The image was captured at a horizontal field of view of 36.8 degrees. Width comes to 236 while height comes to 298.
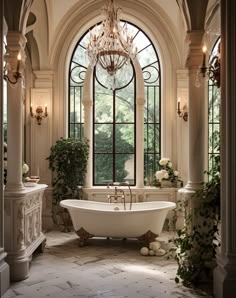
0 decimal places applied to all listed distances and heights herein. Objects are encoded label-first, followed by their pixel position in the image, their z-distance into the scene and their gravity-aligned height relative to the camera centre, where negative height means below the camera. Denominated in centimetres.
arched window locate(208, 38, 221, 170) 711 +91
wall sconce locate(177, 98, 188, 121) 706 +93
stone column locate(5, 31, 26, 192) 416 +56
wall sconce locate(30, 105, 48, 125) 718 +91
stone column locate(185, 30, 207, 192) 430 +46
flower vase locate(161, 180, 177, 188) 719 -52
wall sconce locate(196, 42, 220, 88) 359 +91
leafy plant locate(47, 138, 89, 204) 686 -12
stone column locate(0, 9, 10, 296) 343 -63
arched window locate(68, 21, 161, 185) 763 +96
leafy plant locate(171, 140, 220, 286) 382 -87
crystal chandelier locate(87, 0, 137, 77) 552 +177
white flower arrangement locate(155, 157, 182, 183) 705 -29
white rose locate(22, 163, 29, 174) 495 -14
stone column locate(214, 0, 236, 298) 316 +1
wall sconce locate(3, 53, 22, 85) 405 +97
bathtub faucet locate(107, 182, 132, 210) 655 -67
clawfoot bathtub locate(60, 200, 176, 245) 550 -100
